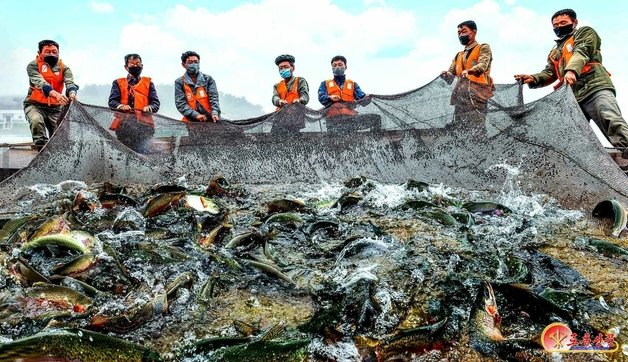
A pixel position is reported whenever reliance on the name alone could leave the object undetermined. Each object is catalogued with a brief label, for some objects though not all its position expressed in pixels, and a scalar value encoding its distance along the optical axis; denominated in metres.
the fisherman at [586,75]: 6.76
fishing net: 5.98
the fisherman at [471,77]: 6.76
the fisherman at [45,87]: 8.67
